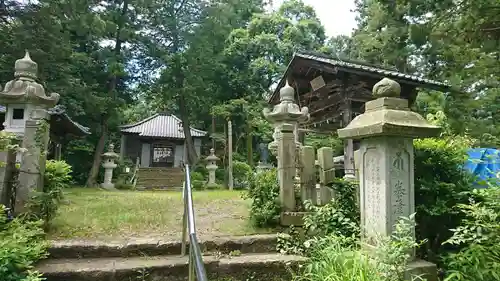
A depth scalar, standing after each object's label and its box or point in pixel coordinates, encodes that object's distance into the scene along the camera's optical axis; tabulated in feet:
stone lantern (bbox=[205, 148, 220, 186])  59.82
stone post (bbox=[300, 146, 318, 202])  16.39
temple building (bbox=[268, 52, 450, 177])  29.94
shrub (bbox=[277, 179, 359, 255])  14.49
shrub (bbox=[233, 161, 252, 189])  59.54
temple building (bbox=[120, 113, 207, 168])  84.17
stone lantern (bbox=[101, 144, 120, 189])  57.01
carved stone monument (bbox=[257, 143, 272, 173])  75.48
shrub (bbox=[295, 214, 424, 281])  10.26
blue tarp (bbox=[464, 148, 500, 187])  15.71
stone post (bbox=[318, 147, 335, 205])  16.03
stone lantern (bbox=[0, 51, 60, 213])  24.25
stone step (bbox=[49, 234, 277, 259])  13.79
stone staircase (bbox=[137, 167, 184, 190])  65.26
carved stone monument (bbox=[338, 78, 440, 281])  11.69
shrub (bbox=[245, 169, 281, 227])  16.46
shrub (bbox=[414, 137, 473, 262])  13.55
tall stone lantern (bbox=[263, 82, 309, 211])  16.42
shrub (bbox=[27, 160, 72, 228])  14.67
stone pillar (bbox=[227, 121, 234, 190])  48.27
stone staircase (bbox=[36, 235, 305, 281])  12.28
